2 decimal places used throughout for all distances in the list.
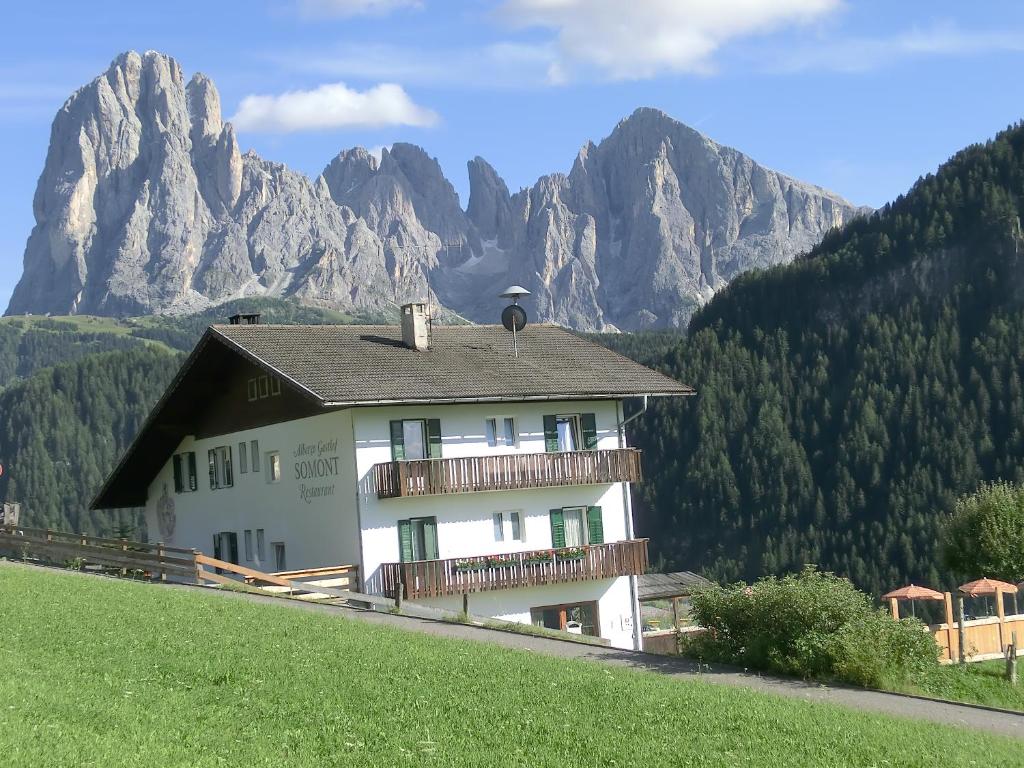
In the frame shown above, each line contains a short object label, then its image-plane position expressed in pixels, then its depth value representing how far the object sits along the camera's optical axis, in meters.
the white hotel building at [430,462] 34.38
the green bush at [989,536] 34.12
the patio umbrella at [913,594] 45.03
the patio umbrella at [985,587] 38.81
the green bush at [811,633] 19.44
